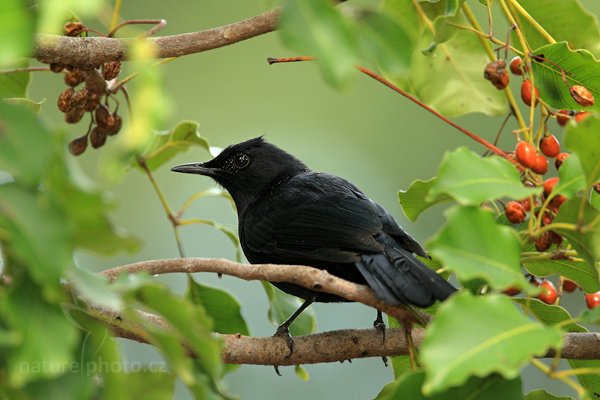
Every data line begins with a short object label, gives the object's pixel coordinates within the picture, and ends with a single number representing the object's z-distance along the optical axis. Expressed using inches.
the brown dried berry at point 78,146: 307.1
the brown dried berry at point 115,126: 299.1
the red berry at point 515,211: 245.3
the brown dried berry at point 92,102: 286.2
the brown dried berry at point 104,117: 295.1
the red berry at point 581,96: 247.1
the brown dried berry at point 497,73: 260.4
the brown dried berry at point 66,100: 284.0
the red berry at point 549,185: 239.3
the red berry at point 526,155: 244.5
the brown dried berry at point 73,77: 283.3
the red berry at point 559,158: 262.8
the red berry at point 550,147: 263.0
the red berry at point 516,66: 275.9
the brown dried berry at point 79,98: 284.2
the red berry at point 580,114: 256.7
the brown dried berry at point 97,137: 299.6
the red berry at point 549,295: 265.0
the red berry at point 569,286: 293.9
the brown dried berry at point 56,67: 262.1
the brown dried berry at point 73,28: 273.1
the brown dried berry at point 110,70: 285.4
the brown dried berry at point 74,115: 287.9
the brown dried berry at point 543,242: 235.1
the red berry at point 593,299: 263.9
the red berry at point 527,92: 259.0
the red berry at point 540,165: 244.8
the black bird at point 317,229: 256.1
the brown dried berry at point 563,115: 258.1
